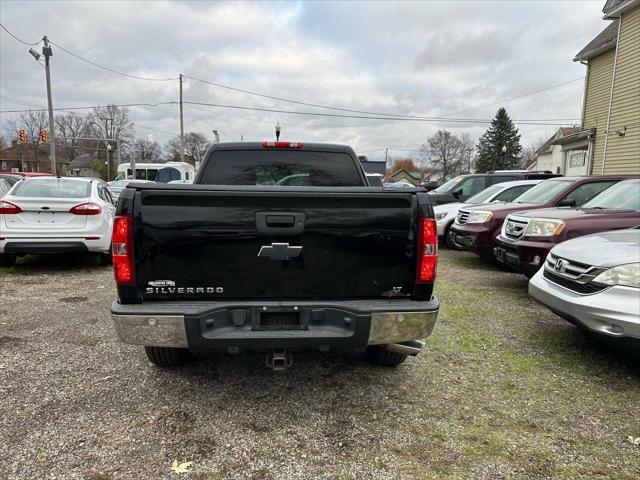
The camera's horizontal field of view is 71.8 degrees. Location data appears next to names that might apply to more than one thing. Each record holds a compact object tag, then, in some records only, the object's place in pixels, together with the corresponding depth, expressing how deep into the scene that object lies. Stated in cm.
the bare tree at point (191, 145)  7962
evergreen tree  6819
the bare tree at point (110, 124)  7494
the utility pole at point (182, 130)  3916
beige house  1508
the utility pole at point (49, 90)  2222
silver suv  331
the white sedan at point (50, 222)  662
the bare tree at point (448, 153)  8944
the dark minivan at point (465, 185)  1167
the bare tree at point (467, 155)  8906
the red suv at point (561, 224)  559
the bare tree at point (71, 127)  7306
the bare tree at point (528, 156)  7812
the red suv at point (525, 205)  752
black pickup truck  263
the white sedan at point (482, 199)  993
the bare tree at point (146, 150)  7781
